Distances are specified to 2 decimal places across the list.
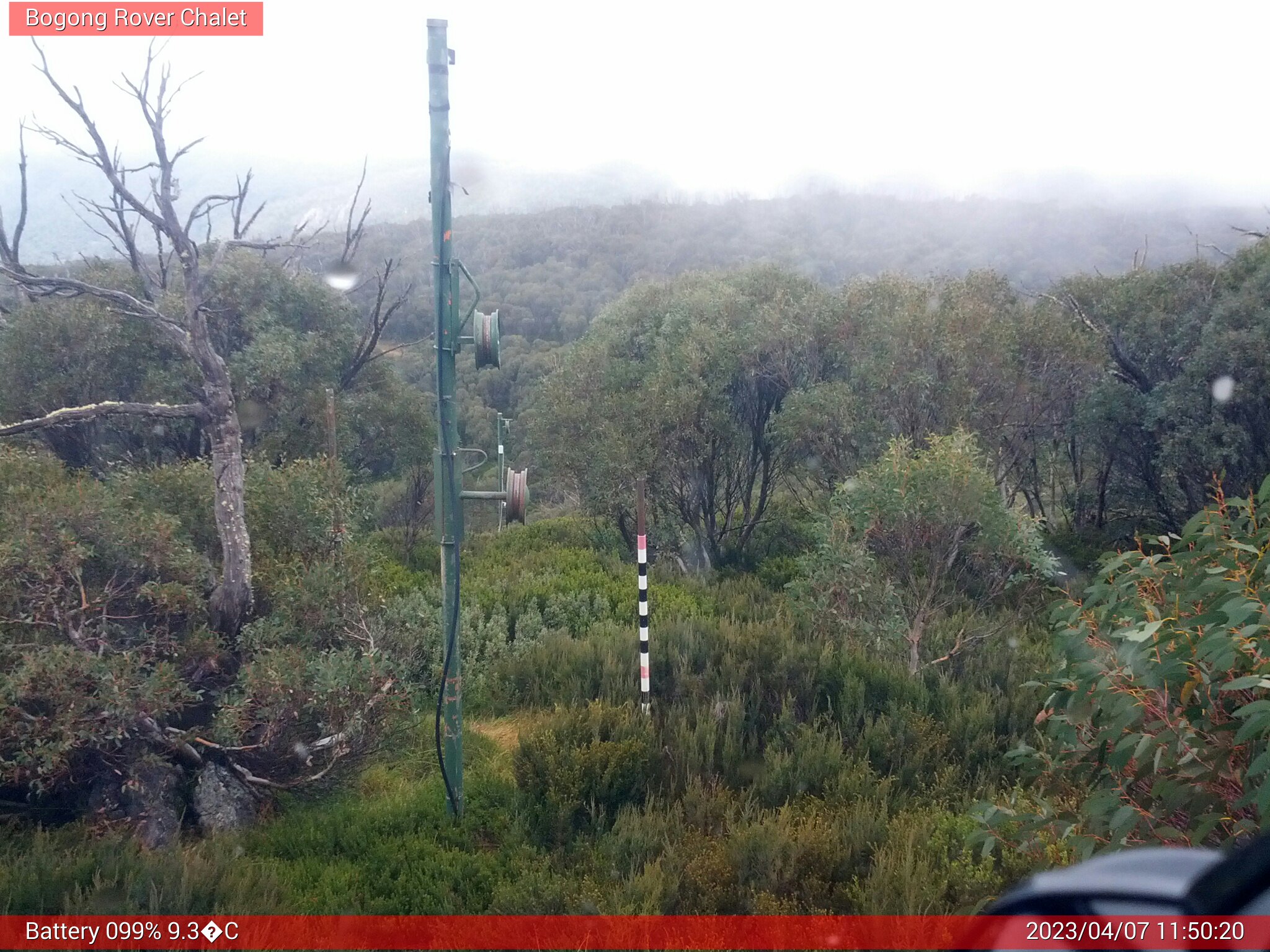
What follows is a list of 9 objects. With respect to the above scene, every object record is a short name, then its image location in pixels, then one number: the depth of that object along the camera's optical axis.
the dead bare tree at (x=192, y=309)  6.36
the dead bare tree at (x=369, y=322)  11.66
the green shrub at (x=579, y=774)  5.51
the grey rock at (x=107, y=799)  5.59
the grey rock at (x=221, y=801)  5.75
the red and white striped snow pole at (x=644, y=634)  7.29
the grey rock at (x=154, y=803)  5.52
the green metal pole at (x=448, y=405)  5.28
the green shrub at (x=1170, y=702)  2.67
